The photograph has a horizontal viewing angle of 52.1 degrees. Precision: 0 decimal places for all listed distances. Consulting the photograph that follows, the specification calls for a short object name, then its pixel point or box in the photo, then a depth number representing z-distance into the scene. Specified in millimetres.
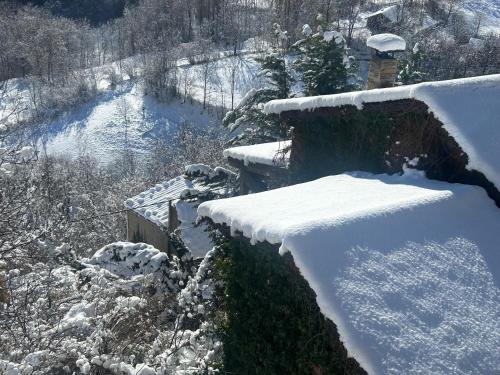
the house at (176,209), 12953
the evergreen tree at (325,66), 18172
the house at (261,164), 9922
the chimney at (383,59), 9570
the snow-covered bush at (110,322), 6488
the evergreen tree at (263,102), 20031
